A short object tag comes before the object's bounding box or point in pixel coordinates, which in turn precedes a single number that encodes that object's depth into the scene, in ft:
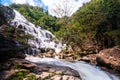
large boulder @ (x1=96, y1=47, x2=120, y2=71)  26.31
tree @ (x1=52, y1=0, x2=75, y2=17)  40.87
